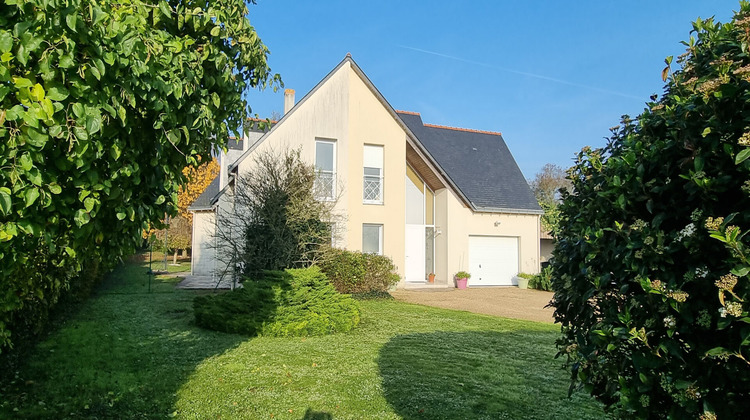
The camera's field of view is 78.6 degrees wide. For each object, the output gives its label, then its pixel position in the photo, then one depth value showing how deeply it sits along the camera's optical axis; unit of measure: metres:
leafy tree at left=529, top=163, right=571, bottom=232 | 44.91
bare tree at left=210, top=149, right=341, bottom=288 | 13.55
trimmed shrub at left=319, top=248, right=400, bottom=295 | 15.95
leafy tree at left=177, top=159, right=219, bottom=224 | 33.69
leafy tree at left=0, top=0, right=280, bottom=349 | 1.91
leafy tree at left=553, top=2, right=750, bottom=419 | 2.03
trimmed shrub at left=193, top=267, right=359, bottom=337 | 9.41
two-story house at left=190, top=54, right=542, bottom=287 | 17.67
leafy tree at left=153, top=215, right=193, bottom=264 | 32.75
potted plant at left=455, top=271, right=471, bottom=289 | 19.86
